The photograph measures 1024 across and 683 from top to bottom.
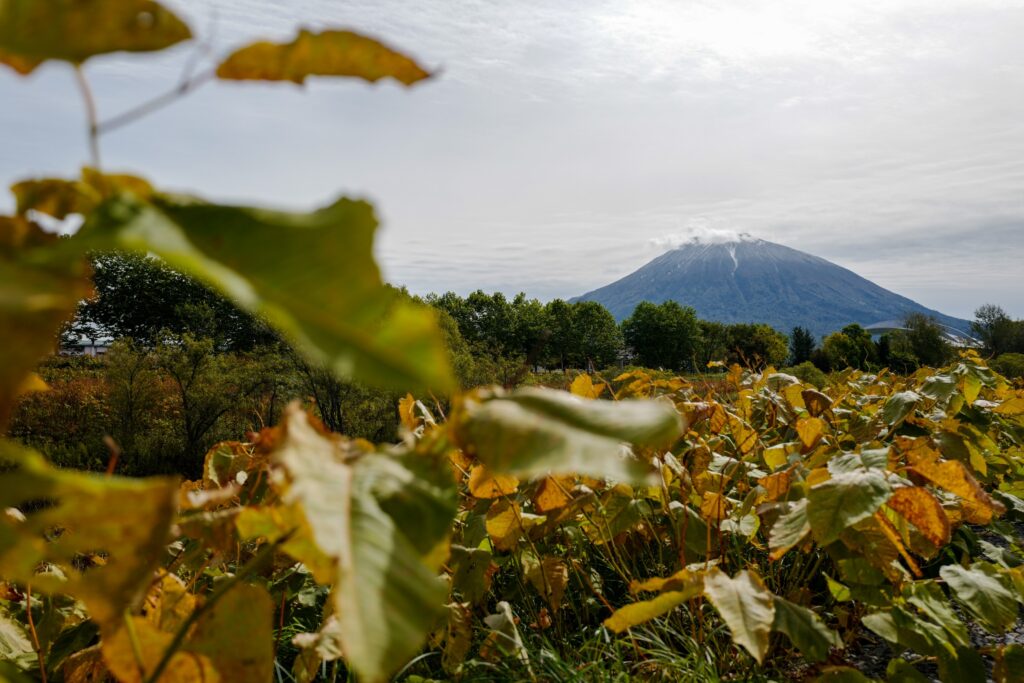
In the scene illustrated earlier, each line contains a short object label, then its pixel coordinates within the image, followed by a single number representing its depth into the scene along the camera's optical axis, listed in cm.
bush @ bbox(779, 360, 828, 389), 1050
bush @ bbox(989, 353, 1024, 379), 1355
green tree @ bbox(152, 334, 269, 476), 1159
